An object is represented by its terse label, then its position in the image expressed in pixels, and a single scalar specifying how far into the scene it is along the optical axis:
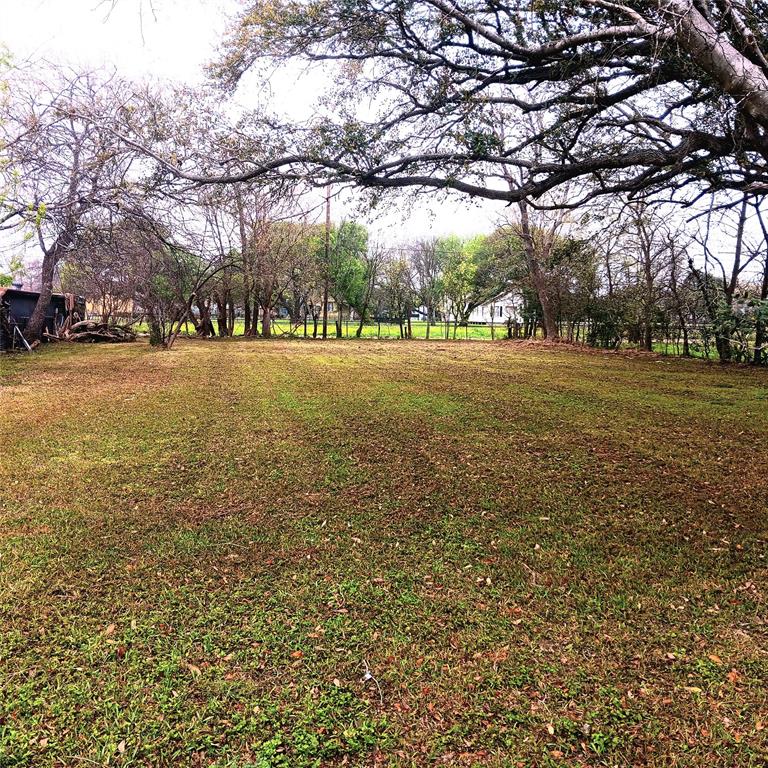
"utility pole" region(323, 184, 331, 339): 23.38
